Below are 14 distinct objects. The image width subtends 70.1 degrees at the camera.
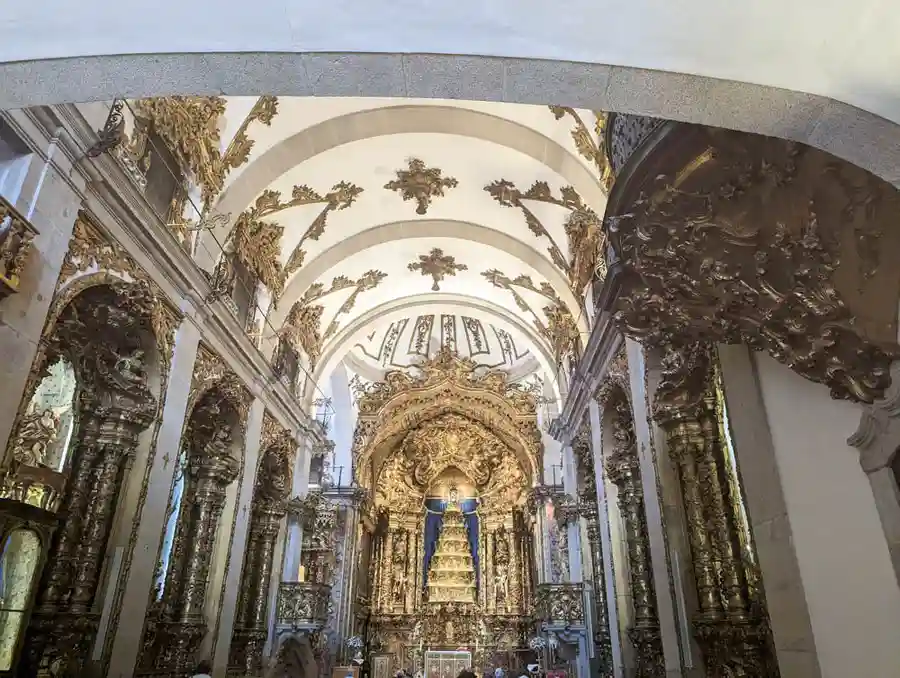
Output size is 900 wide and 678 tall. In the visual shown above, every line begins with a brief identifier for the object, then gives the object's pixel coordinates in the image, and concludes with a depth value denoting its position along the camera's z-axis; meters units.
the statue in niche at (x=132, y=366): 7.82
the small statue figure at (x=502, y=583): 19.06
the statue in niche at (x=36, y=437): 6.76
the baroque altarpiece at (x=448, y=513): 18.59
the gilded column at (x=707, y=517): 5.92
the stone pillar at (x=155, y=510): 7.25
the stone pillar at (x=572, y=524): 14.37
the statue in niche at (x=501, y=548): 19.64
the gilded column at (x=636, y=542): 8.59
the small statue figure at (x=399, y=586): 19.27
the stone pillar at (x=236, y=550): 10.12
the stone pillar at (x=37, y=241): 5.32
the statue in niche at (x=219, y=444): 10.76
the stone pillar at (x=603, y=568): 10.07
